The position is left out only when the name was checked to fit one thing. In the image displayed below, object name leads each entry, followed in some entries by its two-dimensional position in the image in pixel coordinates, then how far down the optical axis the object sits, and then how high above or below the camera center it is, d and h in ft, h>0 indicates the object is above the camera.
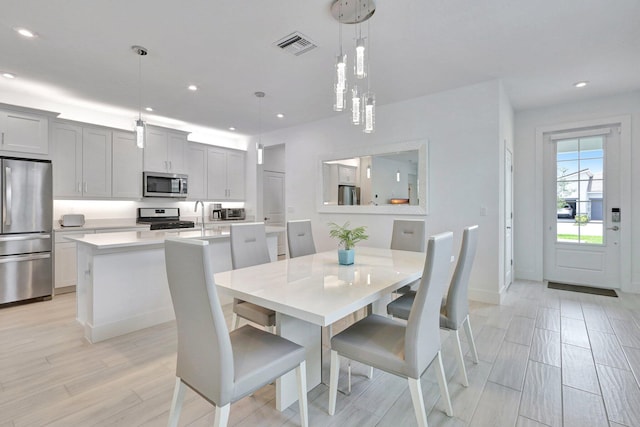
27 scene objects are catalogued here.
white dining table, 4.57 -1.37
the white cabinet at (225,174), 19.70 +2.56
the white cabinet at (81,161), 13.55 +2.36
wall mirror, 13.43 +1.60
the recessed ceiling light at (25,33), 8.10 +4.87
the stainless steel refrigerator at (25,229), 11.55 -0.75
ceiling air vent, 8.51 +4.96
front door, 13.55 +0.34
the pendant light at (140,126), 9.11 +2.66
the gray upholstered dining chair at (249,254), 6.92 -1.20
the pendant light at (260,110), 12.71 +5.09
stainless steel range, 16.37 -0.42
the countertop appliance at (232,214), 20.24 -0.16
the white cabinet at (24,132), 11.76 +3.18
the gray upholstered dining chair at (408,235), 10.16 -0.80
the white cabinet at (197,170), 18.54 +2.60
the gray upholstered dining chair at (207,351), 3.90 -2.00
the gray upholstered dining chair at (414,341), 4.59 -2.23
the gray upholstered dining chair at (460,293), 6.22 -1.72
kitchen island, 8.52 -2.19
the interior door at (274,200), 22.30 +0.88
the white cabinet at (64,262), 12.92 -2.23
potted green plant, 7.45 -0.77
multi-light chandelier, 6.29 +3.15
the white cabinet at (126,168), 15.34 +2.28
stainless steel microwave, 16.28 +1.51
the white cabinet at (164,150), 16.40 +3.45
